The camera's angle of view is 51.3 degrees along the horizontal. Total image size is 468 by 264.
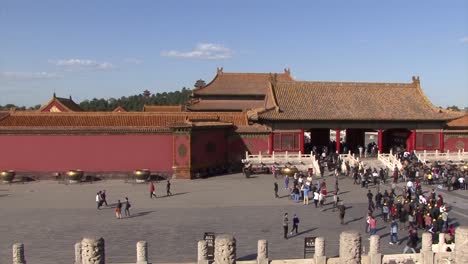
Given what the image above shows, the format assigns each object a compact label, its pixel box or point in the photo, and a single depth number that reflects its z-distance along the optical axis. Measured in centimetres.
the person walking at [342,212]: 2108
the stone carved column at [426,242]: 1503
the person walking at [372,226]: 1897
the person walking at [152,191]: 2762
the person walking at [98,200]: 2435
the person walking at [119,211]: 2209
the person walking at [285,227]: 1872
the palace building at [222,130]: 3491
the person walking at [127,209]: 2259
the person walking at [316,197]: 2458
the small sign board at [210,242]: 1470
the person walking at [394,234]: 1808
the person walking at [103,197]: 2444
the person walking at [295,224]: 1921
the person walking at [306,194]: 2529
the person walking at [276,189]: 2711
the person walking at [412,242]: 1666
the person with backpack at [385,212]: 2164
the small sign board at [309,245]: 1535
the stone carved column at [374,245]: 1480
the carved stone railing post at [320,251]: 1453
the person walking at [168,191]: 2808
